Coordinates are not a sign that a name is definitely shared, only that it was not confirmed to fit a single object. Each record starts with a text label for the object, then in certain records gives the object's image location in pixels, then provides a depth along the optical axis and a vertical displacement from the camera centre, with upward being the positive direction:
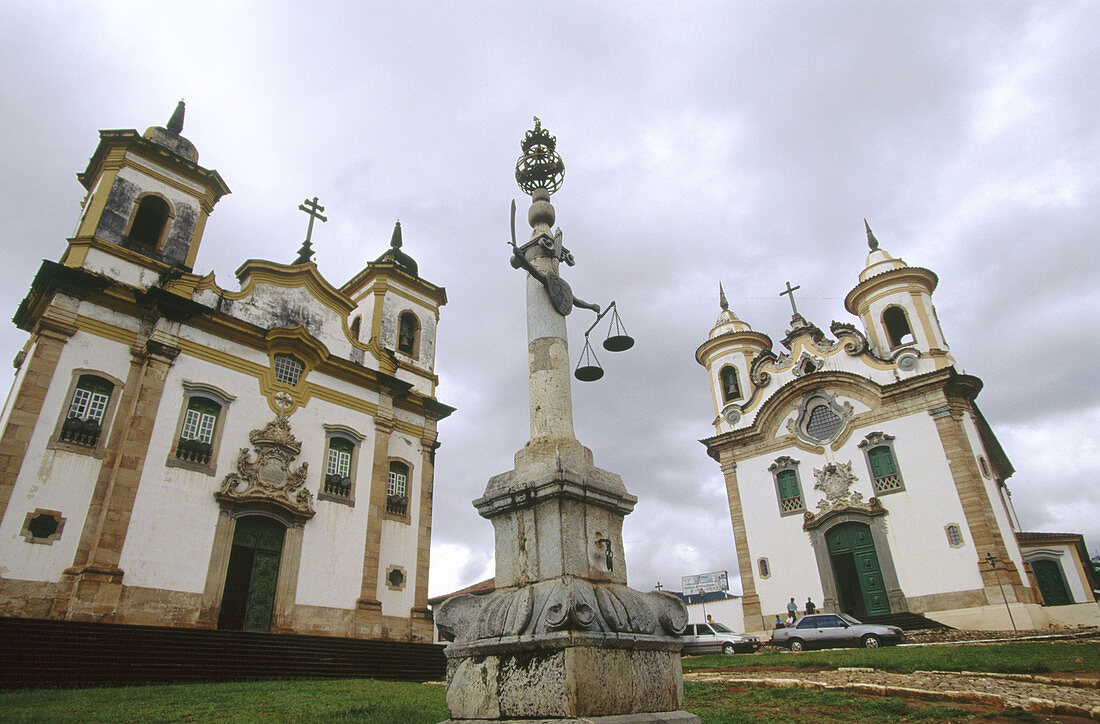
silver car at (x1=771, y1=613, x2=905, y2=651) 14.83 +0.23
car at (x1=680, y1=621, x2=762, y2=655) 17.08 +0.17
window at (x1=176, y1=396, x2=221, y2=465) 14.49 +5.15
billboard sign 39.16 +3.95
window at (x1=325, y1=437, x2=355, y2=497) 16.95 +4.98
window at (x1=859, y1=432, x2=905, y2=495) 20.86 +5.61
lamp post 18.09 +2.06
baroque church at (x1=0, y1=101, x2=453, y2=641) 12.55 +5.01
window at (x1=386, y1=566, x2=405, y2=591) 17.47 +2.13
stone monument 4.01 +0.30
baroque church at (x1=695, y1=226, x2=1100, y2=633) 18.81 +5.04
